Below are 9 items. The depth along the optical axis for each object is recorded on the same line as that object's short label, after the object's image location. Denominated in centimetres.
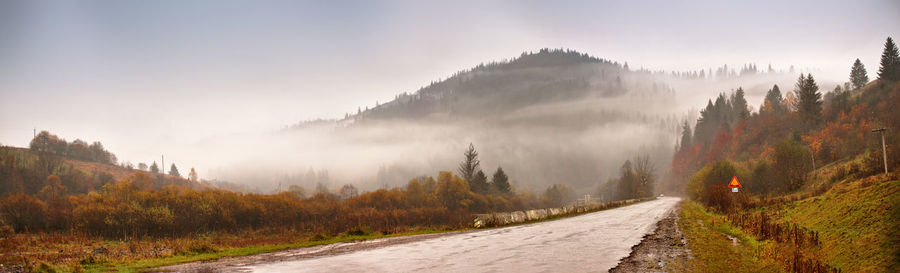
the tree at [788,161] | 7862
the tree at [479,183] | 12544
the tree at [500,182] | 14016
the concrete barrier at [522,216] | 4631
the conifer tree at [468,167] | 12081
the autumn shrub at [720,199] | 5169
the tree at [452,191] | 10994
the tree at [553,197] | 18289
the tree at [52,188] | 14168
